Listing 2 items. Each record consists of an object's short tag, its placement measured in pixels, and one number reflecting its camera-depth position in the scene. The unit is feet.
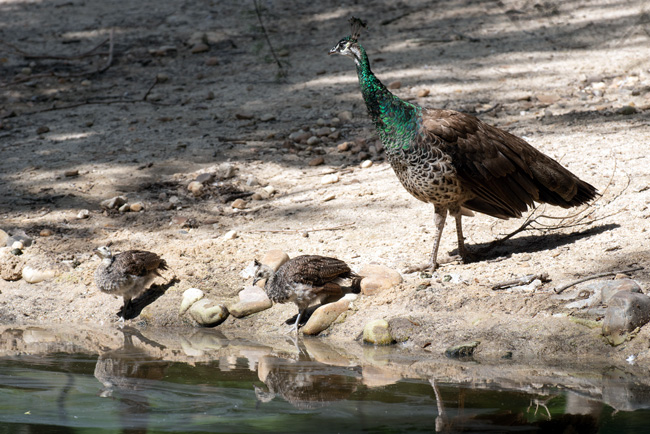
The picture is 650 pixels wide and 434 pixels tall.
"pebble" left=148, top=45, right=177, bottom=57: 78.07
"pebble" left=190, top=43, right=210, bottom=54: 77.46
